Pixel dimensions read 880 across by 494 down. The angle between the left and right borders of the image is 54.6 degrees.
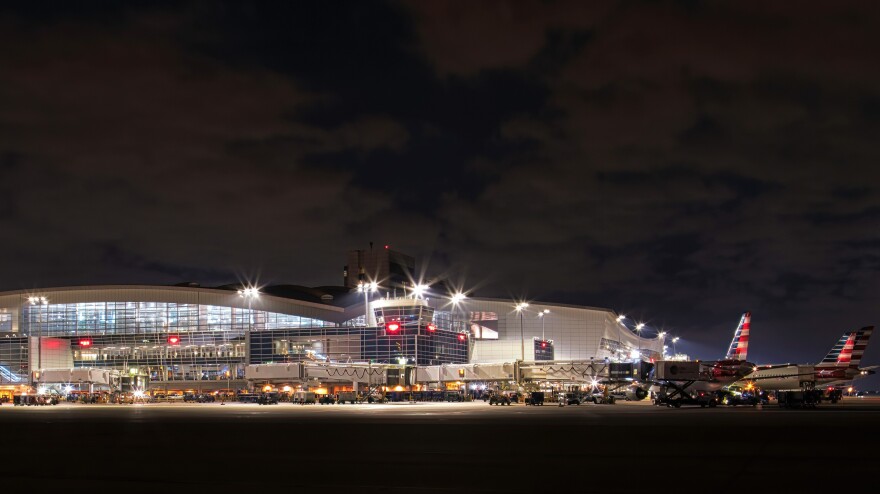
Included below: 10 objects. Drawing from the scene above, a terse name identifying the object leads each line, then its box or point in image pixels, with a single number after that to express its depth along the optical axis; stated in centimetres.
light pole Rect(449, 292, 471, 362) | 15156
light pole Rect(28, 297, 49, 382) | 14390
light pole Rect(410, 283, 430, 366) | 14805
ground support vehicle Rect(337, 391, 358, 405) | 10999
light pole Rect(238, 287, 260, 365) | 15712
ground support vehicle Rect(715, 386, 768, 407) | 8186
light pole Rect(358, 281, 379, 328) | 14660
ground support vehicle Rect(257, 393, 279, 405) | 10494
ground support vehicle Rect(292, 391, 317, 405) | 10620
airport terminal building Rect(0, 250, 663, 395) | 15425
